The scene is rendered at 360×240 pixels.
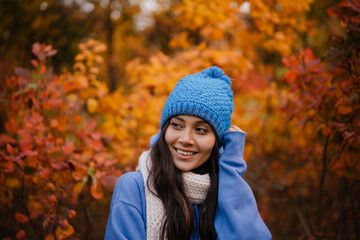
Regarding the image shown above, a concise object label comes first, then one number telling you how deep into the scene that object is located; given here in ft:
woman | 5.32
